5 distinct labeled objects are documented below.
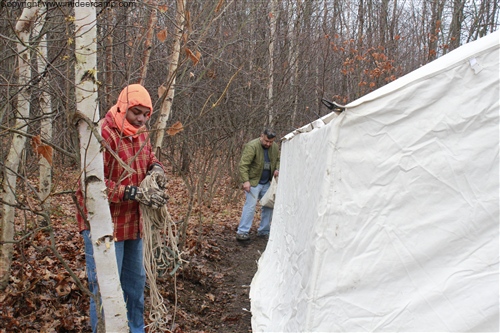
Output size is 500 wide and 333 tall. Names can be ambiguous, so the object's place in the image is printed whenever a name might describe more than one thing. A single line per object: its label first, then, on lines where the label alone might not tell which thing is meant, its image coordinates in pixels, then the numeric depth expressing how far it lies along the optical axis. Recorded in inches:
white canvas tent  81.0
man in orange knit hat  113.5
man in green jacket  278.4
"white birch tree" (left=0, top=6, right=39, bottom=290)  139.6
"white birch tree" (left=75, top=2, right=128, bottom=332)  87.3
